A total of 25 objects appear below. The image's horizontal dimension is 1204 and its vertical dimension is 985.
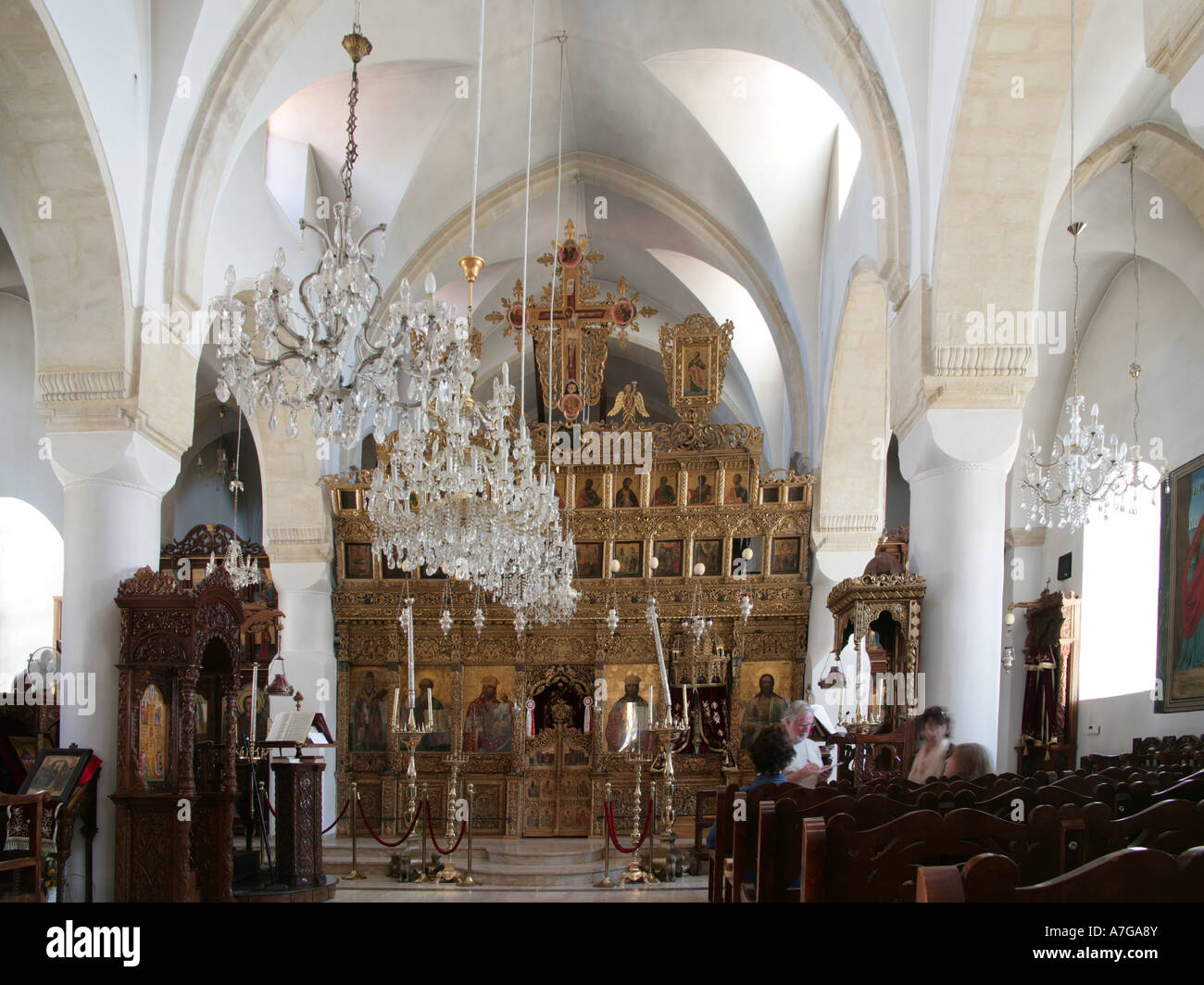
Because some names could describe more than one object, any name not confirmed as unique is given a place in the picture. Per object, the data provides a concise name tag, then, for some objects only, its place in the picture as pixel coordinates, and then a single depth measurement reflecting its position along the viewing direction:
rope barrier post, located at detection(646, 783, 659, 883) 9.83
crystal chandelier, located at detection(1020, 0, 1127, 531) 8.47
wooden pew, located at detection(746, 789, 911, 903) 3.54
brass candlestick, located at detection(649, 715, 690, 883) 9.61
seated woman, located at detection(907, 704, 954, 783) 6.12
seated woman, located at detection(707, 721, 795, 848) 5.22
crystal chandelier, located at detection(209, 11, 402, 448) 5.27
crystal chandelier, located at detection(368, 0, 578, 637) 7.75
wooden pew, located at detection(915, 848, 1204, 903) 1.51
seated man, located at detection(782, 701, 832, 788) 5.91
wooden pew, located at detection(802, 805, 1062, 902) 2.58
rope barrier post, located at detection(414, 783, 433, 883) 10.00
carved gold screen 13.42
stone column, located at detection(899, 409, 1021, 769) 7.30
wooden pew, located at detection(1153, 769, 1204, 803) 3.76
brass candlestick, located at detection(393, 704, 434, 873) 8.34
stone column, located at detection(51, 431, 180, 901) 7.63
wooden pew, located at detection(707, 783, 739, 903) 5.36
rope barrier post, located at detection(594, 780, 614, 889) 9.69
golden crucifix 12.80
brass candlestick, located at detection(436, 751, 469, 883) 10.27
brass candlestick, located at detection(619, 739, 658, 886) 10.10
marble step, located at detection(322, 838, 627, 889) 10.73
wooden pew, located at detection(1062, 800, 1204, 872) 2.75
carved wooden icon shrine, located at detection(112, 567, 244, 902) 7.45
